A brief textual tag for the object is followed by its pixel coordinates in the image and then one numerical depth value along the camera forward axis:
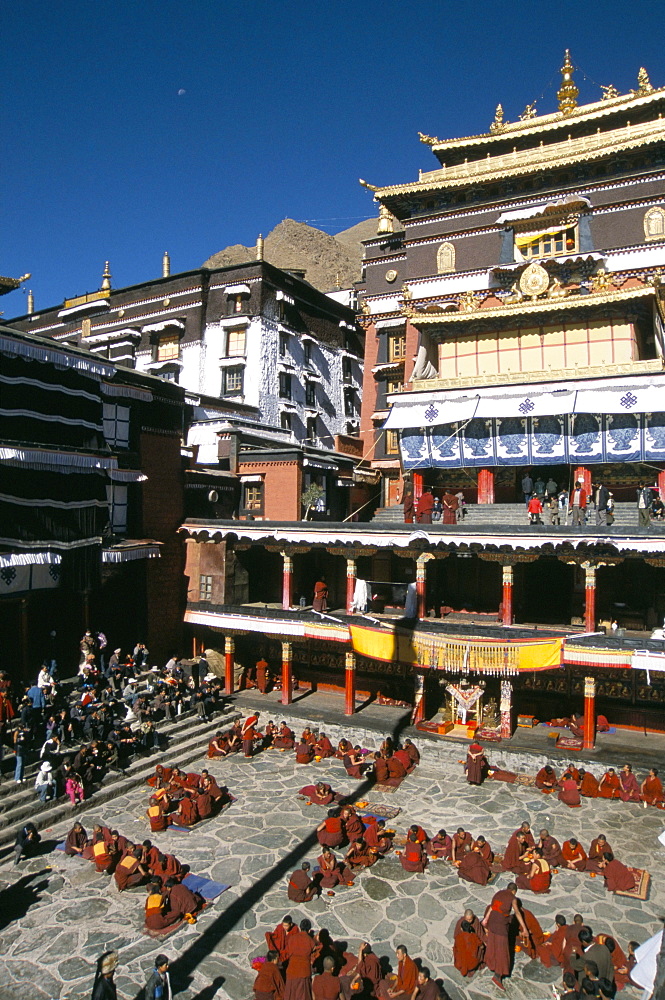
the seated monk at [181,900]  12.73
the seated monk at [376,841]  15.28
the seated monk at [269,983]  10.60
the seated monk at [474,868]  14.11
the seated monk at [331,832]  15.37
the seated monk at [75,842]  14.88
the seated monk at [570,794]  17.62
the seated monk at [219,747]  20.98
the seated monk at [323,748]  21.08
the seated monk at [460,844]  14.85
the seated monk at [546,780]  18.62
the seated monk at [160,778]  17.99
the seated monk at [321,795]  17.95
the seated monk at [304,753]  20.81
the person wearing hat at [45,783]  16.20
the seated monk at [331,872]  14.00
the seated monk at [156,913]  12.34
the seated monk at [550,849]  14.66
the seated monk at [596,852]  14.41
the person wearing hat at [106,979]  9.27
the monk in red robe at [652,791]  17.59
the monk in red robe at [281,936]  11.10
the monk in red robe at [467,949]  11.39
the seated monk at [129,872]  13.61
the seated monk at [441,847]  15.15
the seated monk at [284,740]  21.80
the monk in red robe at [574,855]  14.59
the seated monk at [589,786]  18.20
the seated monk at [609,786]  18.03
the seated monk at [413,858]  14.61
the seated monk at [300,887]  13.41
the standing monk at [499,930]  11.33
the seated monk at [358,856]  14.82
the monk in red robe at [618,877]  13.67
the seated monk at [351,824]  15.55
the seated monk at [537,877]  13.77
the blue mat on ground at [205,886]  13.59
